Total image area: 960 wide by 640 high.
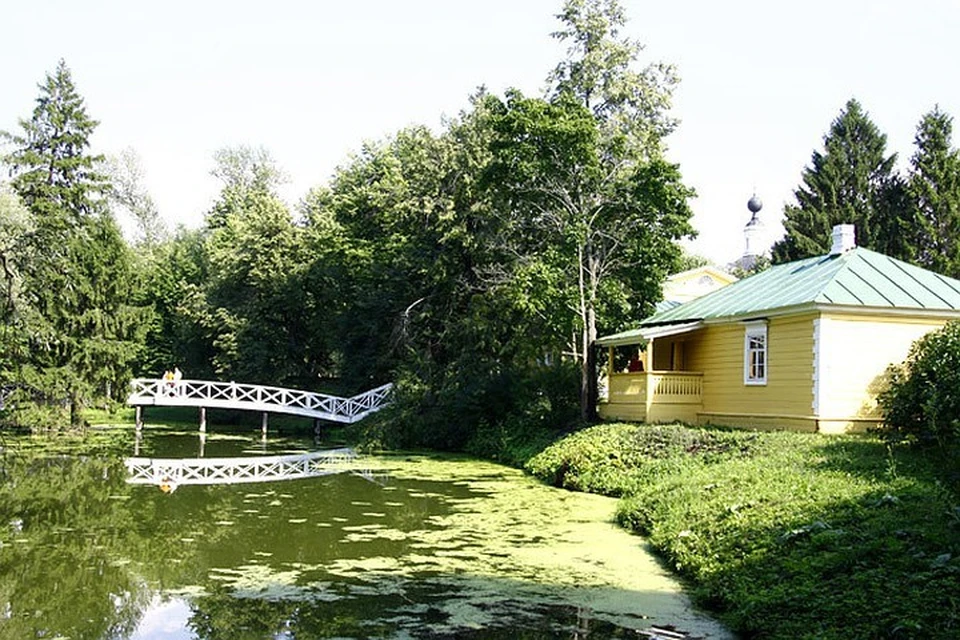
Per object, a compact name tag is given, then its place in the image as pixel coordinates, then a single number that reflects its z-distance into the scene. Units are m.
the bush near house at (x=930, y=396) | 11.88
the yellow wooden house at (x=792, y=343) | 15.88
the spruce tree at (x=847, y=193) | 33.28
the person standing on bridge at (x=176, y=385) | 30.26
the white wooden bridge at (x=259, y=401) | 29.95
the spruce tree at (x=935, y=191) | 31.30
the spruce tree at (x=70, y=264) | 26.88
